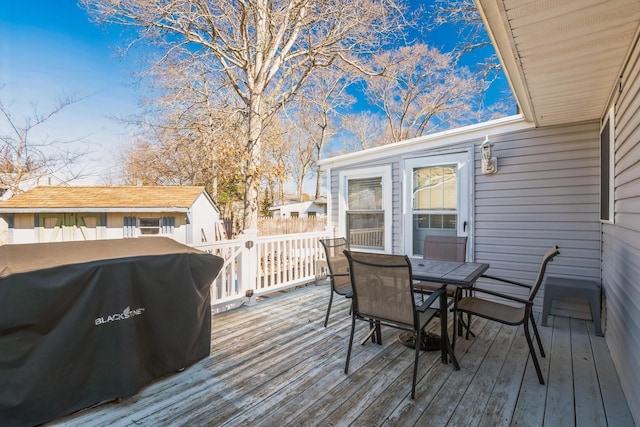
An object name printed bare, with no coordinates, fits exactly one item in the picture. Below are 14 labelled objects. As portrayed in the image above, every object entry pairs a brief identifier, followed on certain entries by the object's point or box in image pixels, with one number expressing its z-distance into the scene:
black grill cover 1.66
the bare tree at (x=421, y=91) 10.52
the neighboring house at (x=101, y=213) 11.27
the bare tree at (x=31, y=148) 9.16
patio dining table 2.45
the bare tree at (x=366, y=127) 16.47
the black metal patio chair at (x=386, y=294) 2.15
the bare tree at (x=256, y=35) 6.98
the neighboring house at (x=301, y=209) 18.30
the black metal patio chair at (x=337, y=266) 3.31
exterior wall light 4.11
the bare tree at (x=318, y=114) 9.68
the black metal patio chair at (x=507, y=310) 2.29
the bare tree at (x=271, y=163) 8.51
